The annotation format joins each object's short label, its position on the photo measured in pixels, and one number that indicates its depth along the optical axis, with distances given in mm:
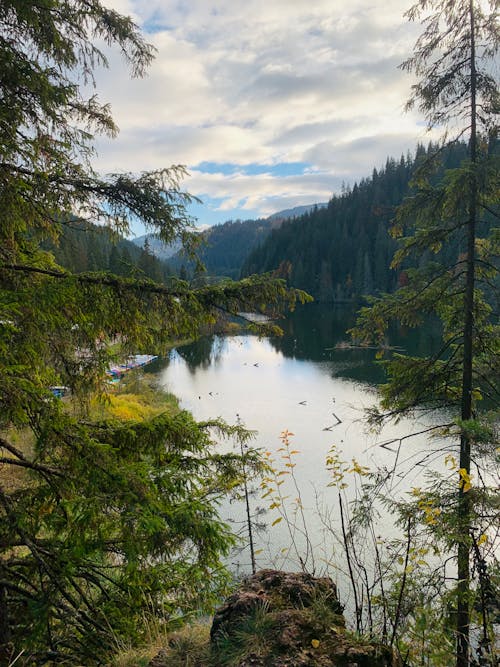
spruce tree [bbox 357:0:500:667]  6188
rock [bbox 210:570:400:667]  2234
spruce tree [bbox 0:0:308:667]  2783
